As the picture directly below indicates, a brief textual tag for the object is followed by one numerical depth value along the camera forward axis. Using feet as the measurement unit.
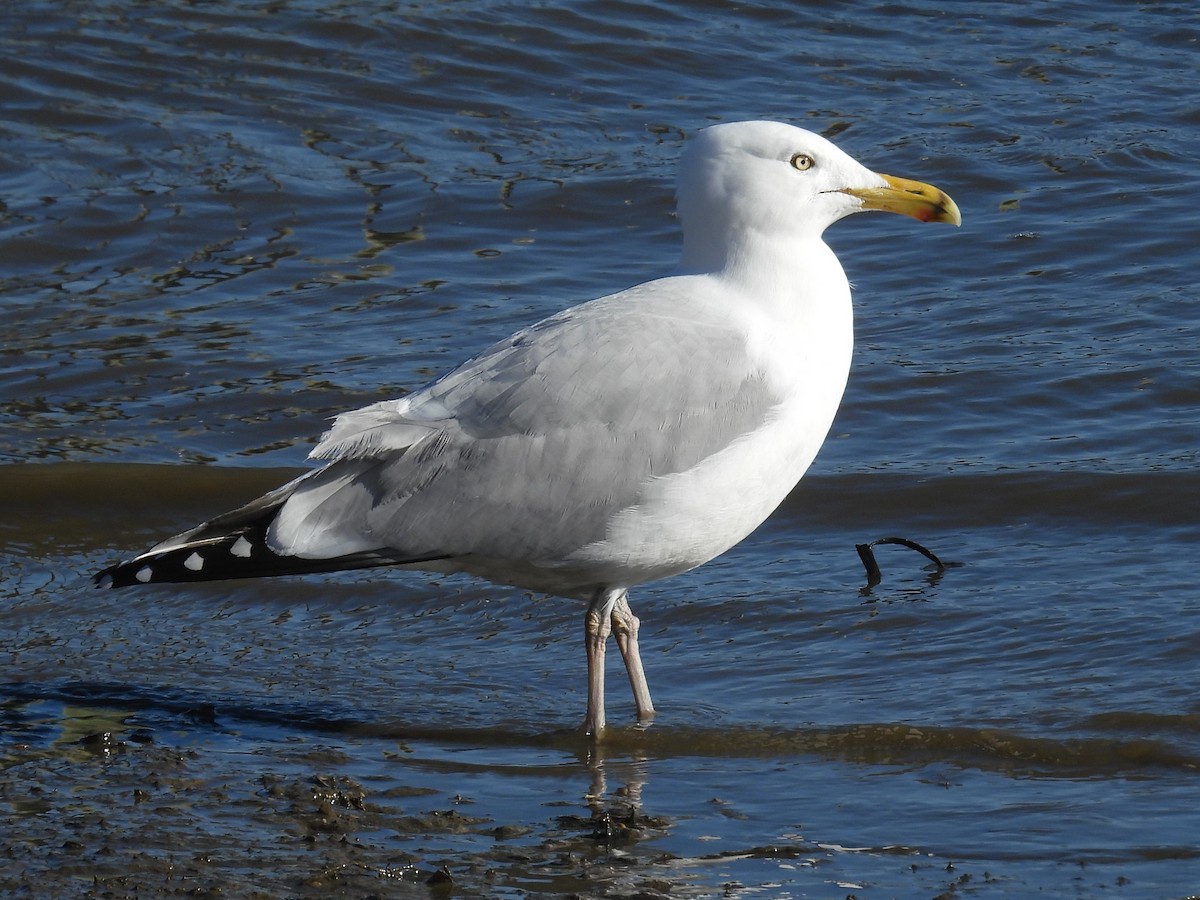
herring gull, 33.96
